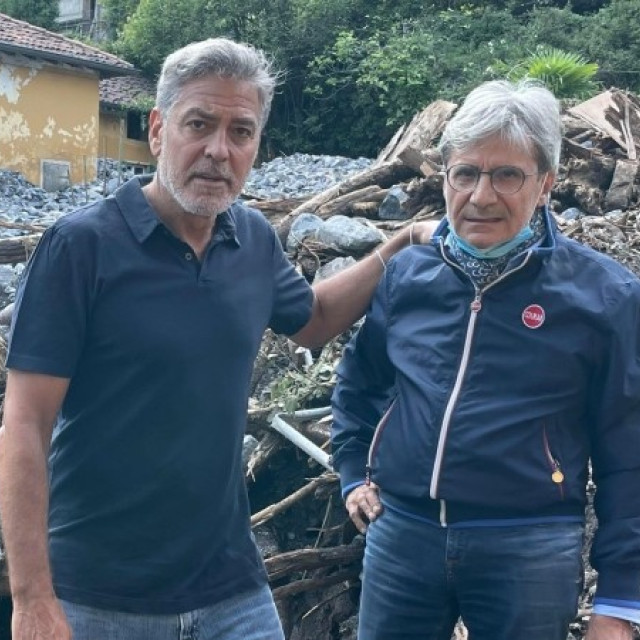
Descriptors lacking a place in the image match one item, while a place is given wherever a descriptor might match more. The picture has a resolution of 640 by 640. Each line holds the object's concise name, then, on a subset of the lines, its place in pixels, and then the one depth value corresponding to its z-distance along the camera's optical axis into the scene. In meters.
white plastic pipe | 3.99
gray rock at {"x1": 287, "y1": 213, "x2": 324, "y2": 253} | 5.98
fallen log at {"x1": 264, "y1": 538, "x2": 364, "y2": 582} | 3.74
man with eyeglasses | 2.53
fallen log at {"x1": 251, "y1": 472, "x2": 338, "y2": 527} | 3.96
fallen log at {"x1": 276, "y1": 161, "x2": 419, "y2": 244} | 6.88
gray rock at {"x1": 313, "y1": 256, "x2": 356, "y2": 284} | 5.49
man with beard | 2.30
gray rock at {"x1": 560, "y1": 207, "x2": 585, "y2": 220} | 6.09
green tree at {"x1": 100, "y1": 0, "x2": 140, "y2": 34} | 29.09
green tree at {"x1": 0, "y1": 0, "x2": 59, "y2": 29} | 30.50
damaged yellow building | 19.45
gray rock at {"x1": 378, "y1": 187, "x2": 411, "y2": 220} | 6.50
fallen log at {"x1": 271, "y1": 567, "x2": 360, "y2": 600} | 3.79
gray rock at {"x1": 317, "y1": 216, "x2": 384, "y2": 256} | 5.78
